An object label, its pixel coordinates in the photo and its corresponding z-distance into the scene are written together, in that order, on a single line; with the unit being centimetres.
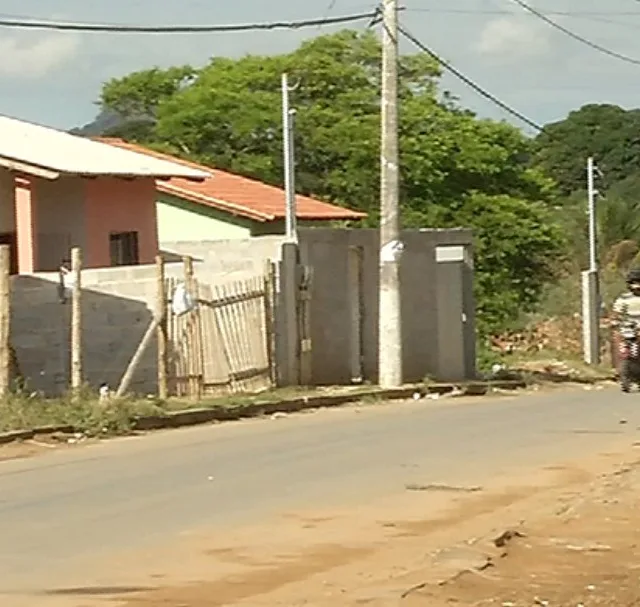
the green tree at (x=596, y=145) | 8738
